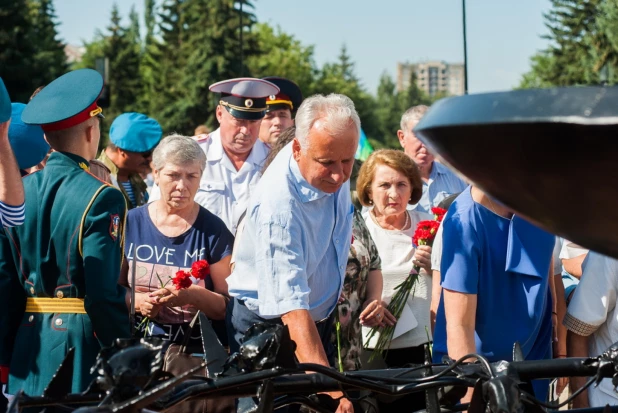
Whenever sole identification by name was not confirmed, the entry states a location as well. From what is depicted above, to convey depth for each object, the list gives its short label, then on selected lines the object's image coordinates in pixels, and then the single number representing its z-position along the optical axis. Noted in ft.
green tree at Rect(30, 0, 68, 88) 118.91
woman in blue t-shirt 16.07
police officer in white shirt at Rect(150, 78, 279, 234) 20.71
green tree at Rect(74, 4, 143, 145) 199.52
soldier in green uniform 12.39
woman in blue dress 11.12
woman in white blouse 18.79
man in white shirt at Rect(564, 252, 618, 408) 13.37
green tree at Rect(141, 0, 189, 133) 188.24
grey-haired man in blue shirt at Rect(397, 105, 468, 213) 22.54
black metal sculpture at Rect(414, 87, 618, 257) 3.85
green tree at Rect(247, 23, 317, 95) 236.43
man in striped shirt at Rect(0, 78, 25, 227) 10.70
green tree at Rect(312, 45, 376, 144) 267.59
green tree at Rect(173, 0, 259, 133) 185.37
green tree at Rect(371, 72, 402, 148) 317.24
